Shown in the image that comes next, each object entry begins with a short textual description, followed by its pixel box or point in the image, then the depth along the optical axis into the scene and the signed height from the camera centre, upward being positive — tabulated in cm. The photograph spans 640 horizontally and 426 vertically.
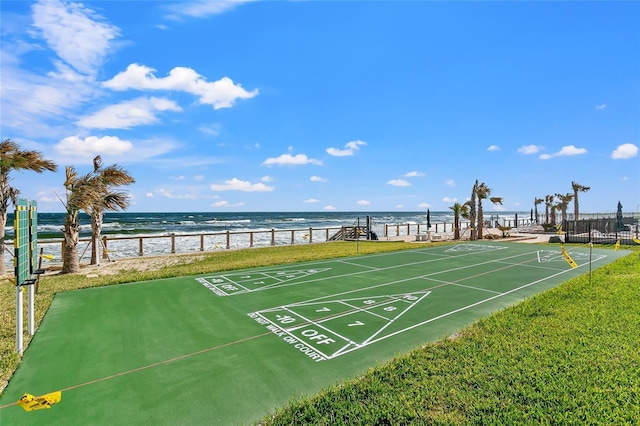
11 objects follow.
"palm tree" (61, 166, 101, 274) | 1072 +21
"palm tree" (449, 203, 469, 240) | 2275 +34
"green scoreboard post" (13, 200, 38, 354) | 436 -51
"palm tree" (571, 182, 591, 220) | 3106 +224
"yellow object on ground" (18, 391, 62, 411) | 312 -183
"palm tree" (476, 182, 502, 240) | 2210 +115
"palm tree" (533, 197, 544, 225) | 3828 +156
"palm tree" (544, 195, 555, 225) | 3561 +145
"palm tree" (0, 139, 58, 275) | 1031 +172
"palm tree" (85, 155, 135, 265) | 1155 +91
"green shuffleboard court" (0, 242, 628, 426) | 335 -187
